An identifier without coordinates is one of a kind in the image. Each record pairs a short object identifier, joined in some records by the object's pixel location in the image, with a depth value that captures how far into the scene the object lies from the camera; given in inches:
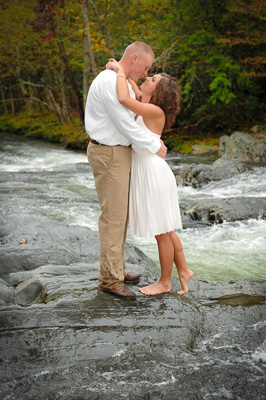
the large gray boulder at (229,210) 322.0
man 140.3
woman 147.7
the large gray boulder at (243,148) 532.4
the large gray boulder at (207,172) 450.3
